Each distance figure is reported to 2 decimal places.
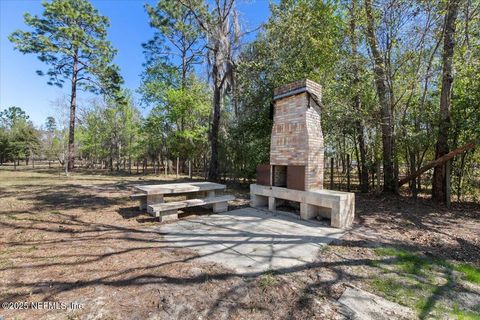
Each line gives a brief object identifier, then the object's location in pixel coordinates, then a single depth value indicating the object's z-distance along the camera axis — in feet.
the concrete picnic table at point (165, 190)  16.12
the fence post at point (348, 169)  27.44
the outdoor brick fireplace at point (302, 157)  15.19
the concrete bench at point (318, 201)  14.49
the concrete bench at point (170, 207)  15.28
